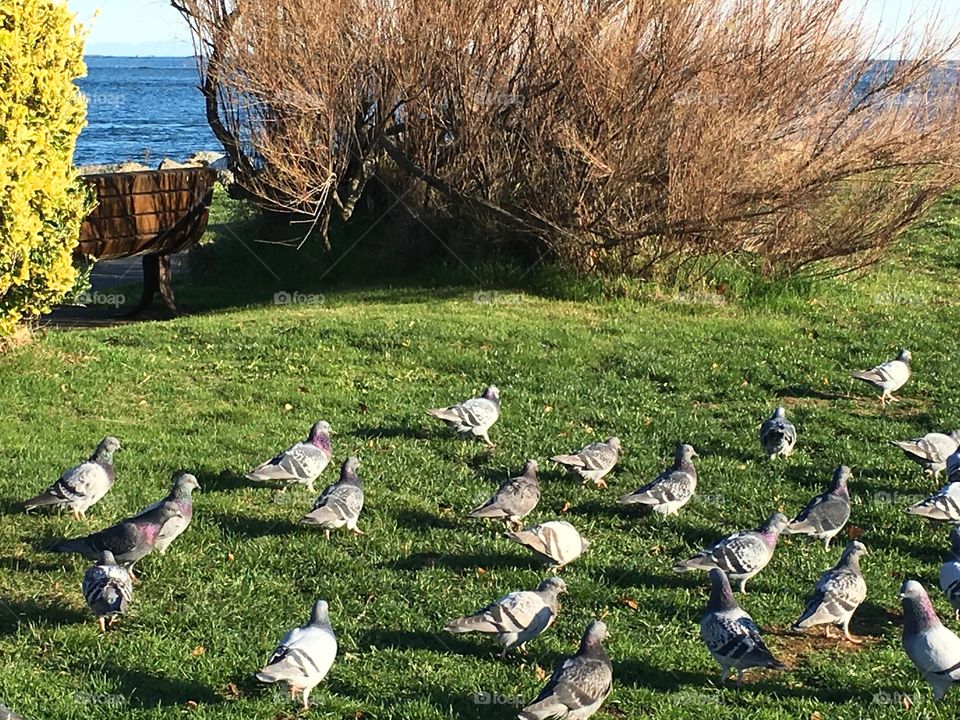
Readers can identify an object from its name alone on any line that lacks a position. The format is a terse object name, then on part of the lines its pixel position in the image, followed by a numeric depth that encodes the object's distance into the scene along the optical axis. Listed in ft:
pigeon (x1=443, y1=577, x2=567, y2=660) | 19.20
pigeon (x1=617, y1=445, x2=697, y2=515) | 25.88
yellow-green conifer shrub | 33.32
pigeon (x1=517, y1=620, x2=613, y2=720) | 16.81
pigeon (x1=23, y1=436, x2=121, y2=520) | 23.77
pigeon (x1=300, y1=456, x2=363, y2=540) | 23.58
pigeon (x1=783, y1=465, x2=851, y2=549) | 24.61
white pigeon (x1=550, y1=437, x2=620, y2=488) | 27.63
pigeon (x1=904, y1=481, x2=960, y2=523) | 25.18
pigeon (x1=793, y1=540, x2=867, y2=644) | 20.27
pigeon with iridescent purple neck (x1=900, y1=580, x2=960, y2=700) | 18.35
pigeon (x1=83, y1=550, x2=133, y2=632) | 19.27
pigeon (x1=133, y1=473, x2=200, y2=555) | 22.45
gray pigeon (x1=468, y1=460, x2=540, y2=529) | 24.56
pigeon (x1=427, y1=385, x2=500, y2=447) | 30.19
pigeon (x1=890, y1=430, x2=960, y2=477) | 29.14
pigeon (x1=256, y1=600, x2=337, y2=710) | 17.11
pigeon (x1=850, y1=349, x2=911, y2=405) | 35.58
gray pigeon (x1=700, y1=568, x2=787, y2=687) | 18.43
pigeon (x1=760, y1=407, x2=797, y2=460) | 30.27
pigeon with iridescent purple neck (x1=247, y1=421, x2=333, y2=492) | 25.66
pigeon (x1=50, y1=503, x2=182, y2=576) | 20.90
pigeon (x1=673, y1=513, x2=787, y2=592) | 22.17
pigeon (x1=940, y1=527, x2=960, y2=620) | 21.42
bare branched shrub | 46.50
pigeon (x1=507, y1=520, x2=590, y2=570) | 22.54
